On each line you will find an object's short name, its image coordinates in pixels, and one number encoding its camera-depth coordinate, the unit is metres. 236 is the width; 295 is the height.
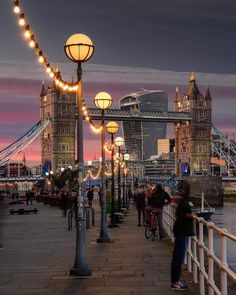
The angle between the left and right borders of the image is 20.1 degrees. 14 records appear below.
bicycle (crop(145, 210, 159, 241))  17.53
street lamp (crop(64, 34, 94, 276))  11.26
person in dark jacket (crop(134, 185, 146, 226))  24.50
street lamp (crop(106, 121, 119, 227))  22.33
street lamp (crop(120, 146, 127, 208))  38.89
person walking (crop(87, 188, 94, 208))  43.67
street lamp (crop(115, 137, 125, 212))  30.14
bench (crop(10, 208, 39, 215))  35.50
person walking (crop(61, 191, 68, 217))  31.31
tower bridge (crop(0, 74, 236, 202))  143.62
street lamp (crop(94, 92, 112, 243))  16.88
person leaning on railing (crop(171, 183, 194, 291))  9.20
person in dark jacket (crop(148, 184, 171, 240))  17.34
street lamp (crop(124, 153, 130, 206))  42.82
